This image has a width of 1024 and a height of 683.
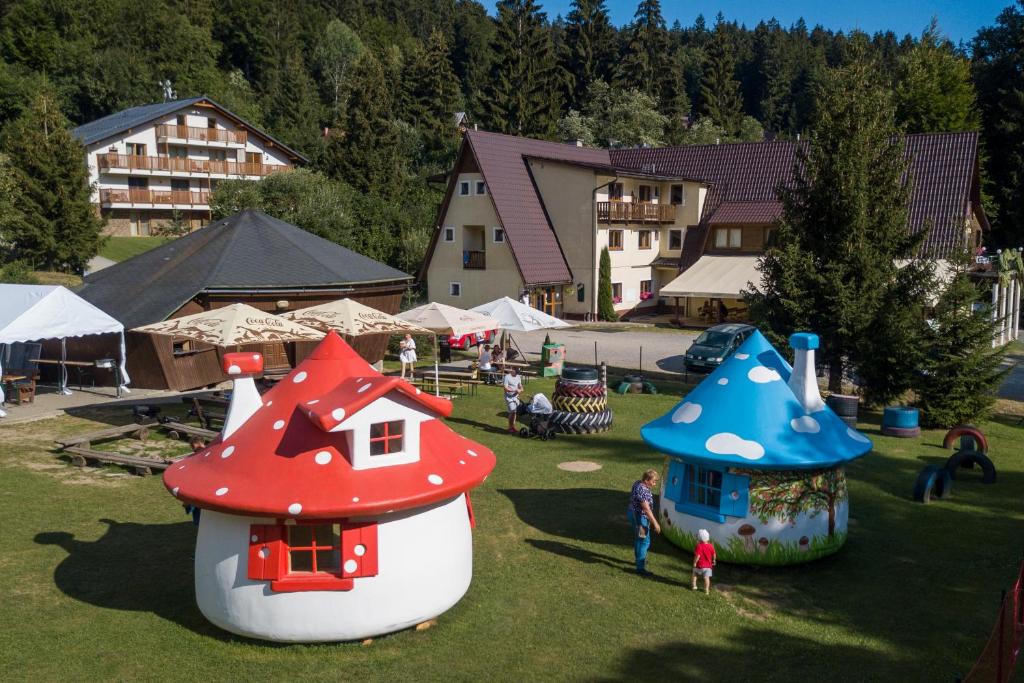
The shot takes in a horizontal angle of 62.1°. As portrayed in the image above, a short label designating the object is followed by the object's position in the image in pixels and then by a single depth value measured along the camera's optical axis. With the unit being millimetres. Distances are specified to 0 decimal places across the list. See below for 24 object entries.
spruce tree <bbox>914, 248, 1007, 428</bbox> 23375
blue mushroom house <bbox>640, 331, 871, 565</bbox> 12688
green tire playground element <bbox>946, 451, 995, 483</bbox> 17969
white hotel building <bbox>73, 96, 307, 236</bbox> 57906
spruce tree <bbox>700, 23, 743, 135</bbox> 89312
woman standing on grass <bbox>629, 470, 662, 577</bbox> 12477
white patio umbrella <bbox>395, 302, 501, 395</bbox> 24688
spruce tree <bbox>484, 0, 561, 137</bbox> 69688
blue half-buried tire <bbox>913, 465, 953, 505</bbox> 16422
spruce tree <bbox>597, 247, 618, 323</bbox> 44812
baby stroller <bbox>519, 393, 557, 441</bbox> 20906
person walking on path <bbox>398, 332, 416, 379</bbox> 26995
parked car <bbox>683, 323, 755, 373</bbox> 29875
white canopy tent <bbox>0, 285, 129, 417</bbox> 21078
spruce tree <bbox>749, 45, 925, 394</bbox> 25141
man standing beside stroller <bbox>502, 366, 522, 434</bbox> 20922
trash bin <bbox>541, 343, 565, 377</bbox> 29219
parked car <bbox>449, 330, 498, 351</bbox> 34656
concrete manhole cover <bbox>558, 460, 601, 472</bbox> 18203
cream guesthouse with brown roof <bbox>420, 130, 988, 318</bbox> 42906
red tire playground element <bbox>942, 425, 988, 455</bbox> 20266
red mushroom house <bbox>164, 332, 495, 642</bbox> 9883
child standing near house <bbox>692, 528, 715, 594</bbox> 11938
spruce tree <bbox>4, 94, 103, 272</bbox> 41562
